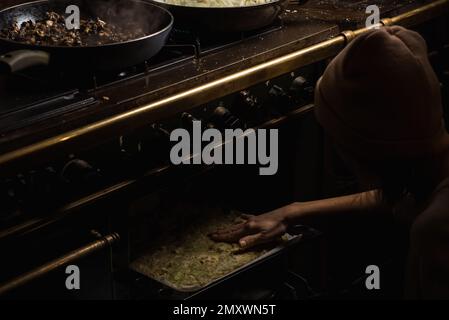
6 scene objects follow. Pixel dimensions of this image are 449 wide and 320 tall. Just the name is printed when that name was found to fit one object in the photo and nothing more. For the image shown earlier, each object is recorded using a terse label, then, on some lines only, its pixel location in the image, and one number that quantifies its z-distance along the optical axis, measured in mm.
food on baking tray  2518
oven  2162
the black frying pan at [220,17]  2713
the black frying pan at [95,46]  2178
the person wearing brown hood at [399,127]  1986
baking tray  2447
